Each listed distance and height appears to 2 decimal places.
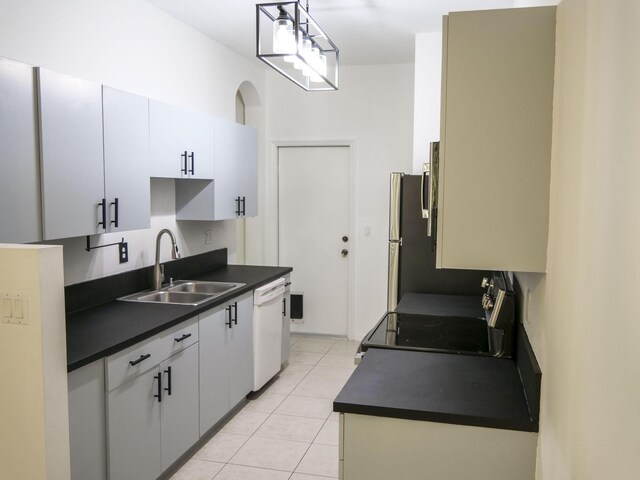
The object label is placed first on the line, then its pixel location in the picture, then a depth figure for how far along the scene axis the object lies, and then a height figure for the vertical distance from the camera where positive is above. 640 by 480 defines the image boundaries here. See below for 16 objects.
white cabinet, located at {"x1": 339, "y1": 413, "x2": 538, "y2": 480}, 1.90 -0.81
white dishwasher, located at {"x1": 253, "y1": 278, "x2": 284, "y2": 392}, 4.23 -0.97
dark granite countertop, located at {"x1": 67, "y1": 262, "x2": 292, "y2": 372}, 2.48 -0.62
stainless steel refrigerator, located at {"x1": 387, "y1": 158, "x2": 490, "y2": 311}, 4.15 -0.33
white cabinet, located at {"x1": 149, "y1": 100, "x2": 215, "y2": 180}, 3.43 +0.36
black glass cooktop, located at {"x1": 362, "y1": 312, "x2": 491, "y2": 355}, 2.64 -0.64
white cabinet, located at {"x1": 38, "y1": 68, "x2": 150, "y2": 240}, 2.53 +0.20
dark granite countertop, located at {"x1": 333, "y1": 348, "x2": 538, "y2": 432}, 1.91 -0.67
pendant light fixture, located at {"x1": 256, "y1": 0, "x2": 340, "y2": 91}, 2.79 +0.78
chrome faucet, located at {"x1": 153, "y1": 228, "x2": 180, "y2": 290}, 3.78 -0.44
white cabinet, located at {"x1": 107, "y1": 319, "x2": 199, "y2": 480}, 2.62 -1.00
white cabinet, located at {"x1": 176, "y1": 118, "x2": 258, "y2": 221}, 4.19 +0.11
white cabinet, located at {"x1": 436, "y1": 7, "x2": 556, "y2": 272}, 1.81 +0.21
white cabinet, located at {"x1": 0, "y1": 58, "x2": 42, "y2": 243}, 2.28 +0.16
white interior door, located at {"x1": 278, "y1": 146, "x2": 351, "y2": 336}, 5.93 -0.29
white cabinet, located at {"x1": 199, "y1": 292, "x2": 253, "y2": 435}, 3.48 -0.99
